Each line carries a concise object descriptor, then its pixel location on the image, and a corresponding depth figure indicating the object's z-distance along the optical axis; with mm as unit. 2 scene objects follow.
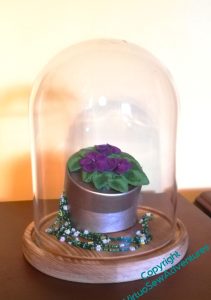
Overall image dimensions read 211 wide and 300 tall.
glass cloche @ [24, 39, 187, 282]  558
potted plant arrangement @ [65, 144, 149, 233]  572
